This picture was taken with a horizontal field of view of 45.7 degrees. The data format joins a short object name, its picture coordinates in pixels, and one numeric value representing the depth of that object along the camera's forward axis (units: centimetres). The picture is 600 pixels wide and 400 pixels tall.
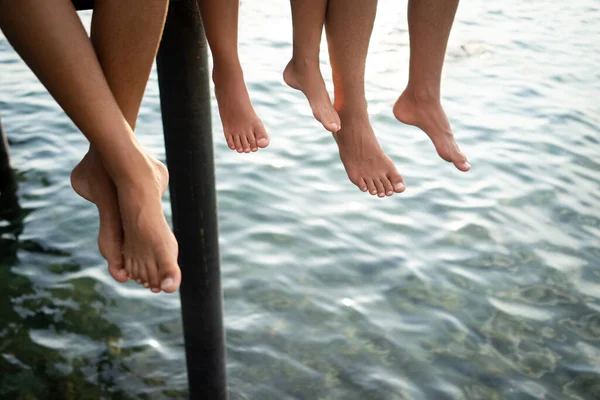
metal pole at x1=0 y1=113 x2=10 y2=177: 414
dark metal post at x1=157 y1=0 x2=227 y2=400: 173
